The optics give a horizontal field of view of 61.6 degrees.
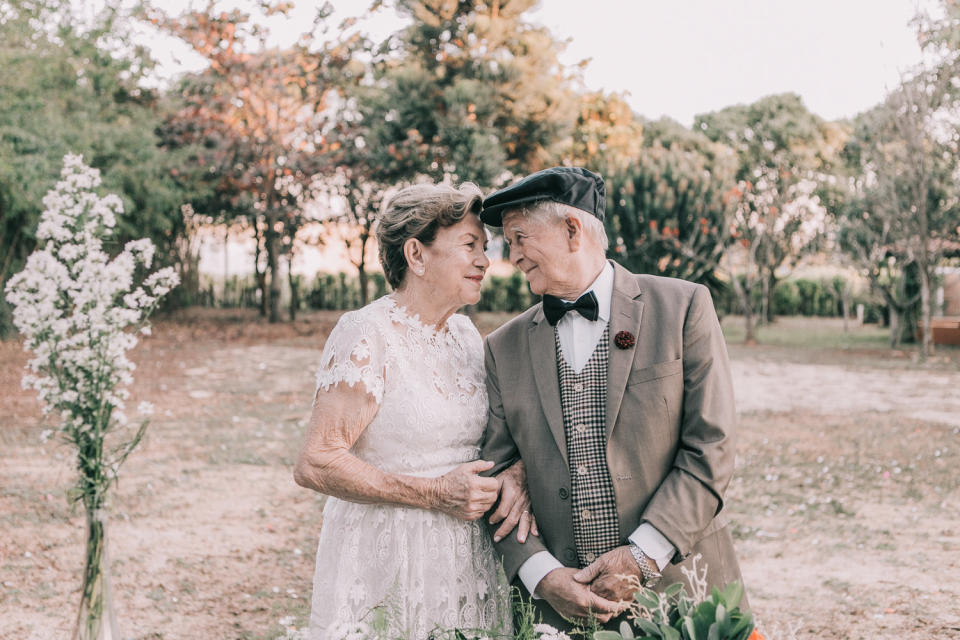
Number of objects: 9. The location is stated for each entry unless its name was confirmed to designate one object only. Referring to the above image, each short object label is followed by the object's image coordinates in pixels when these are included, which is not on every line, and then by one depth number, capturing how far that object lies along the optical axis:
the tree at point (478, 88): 17.59
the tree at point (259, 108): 19.20
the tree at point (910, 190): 16.45
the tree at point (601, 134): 21.47
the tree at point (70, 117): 15.16
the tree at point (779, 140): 29.06
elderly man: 2.25
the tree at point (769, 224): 20.75
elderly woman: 2.40
